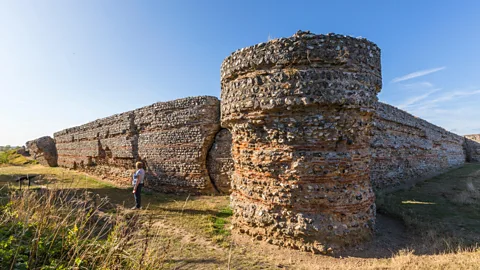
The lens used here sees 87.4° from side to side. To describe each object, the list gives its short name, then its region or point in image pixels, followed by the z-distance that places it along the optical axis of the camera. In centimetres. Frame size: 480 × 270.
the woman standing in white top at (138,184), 771
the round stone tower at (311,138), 472
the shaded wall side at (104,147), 1231
